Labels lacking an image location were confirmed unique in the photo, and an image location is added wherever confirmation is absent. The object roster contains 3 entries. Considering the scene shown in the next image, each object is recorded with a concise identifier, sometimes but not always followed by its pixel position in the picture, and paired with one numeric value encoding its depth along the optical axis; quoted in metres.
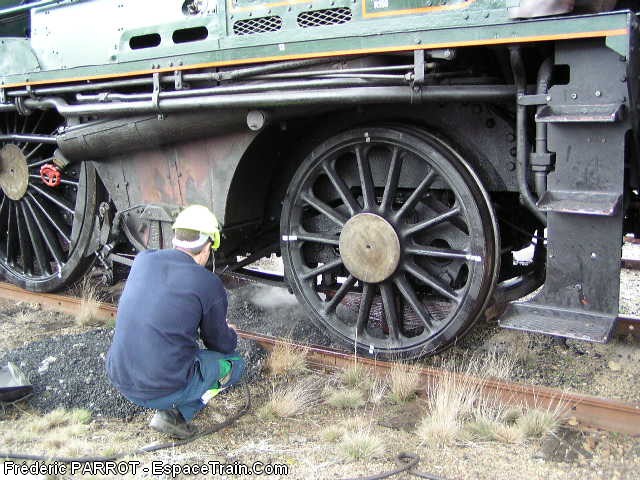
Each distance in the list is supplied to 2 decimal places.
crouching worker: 3.55
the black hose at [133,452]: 3.49
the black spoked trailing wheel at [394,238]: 4.24
